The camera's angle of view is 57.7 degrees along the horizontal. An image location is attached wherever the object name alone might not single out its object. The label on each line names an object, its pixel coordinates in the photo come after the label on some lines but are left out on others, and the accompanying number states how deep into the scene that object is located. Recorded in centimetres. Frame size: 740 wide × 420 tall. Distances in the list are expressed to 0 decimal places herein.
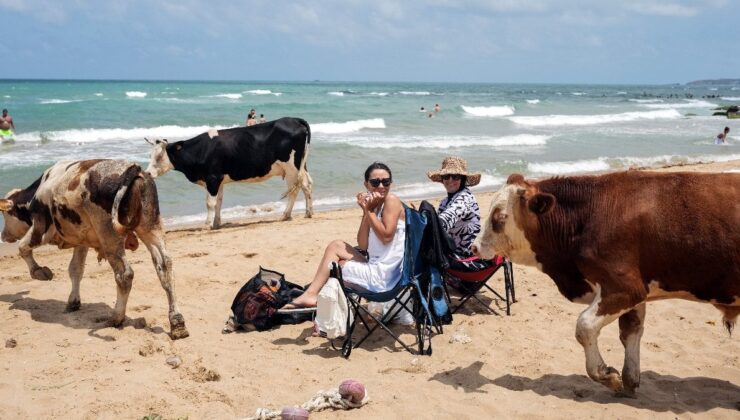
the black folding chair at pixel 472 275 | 620
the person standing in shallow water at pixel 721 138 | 2501
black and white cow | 1201
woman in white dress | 565
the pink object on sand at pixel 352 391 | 461
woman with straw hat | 634
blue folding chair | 554
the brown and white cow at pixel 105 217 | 593
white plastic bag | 548
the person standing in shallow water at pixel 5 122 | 2438
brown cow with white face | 422
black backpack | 626
